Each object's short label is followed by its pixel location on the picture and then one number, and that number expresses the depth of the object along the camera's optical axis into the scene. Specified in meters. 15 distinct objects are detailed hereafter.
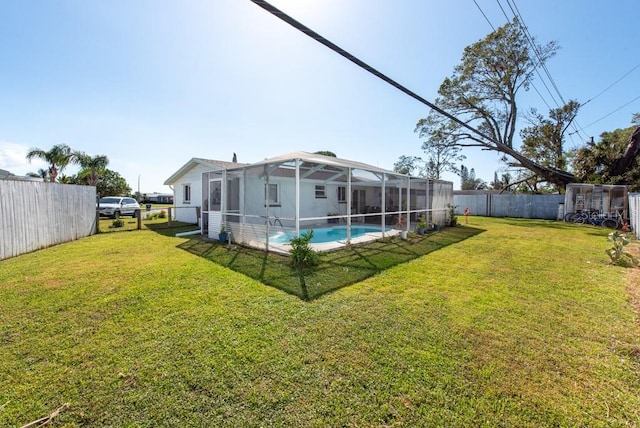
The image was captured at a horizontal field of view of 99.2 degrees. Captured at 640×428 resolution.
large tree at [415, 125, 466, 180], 23.80
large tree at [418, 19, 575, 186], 19.38
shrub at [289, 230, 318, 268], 6.08
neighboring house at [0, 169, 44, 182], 13.00
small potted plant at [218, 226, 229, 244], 8.97
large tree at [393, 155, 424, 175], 34.56
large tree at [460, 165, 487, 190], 57.58
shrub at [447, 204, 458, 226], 13.88
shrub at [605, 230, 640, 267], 6.25
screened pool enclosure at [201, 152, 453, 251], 8.18
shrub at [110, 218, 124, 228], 12.42
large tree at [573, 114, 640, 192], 17.02
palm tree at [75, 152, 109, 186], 21.94
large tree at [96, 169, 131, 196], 28.70
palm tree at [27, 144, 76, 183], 20.67
